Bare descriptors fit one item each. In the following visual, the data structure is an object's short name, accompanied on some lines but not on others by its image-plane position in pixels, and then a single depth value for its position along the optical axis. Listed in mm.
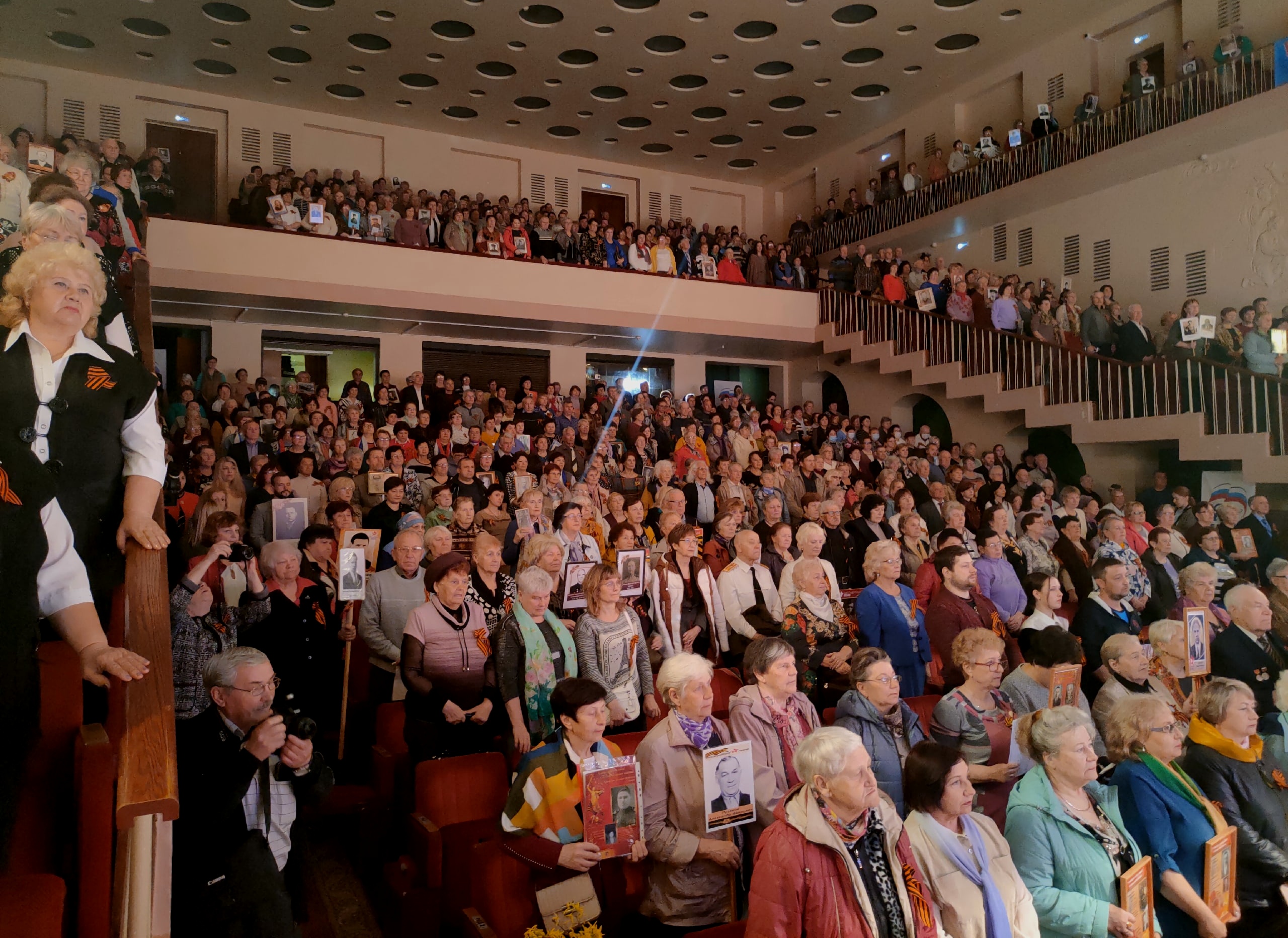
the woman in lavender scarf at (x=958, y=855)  2367
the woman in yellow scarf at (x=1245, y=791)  3098
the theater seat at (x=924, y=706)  3820
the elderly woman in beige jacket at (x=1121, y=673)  3730
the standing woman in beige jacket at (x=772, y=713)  3021
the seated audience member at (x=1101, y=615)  4301
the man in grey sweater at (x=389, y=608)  4062
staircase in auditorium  8648
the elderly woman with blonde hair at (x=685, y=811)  2680
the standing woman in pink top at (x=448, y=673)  3412
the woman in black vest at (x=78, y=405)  1857
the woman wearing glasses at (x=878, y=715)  3018
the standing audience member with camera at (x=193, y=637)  3201
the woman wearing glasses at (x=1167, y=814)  2824
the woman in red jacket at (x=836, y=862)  2164
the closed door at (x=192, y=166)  13414
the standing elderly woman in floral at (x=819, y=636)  4152
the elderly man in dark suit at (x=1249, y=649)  4273
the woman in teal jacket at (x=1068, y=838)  2520
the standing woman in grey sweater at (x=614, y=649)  3545
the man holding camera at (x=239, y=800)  2133
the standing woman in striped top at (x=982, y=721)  3198
